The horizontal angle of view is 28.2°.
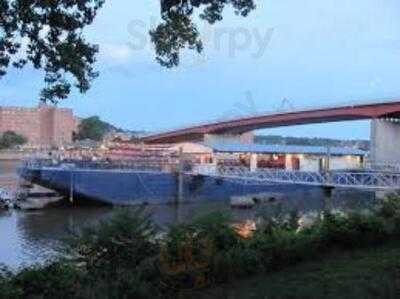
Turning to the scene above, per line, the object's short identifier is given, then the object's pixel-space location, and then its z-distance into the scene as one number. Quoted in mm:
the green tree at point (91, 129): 170125
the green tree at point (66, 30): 8586
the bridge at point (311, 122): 78188
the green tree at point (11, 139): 168750
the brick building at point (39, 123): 190125
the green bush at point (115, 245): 10633
